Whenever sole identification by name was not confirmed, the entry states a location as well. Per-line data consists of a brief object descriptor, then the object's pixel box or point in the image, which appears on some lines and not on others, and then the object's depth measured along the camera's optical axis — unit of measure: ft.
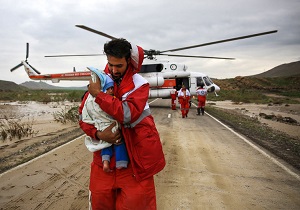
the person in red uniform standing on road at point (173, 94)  64.57
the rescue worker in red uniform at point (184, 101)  48.16
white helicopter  62.69
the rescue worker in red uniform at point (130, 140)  6.90
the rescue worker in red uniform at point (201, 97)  51.90
